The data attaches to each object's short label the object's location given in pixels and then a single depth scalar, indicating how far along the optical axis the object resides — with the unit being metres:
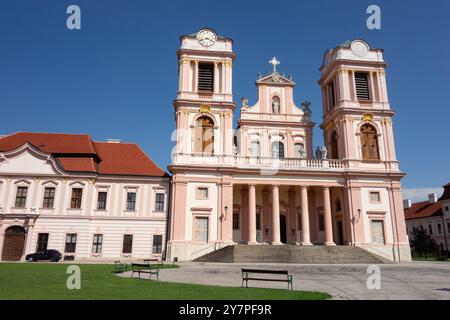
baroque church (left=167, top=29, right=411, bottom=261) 30.83
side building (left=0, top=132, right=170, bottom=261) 29.03
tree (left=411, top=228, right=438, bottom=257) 47.69
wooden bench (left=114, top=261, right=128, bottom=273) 17.75
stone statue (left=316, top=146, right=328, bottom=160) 33.78
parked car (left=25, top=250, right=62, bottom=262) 27.06
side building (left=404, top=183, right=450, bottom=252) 54.47
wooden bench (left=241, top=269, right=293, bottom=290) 12.08
